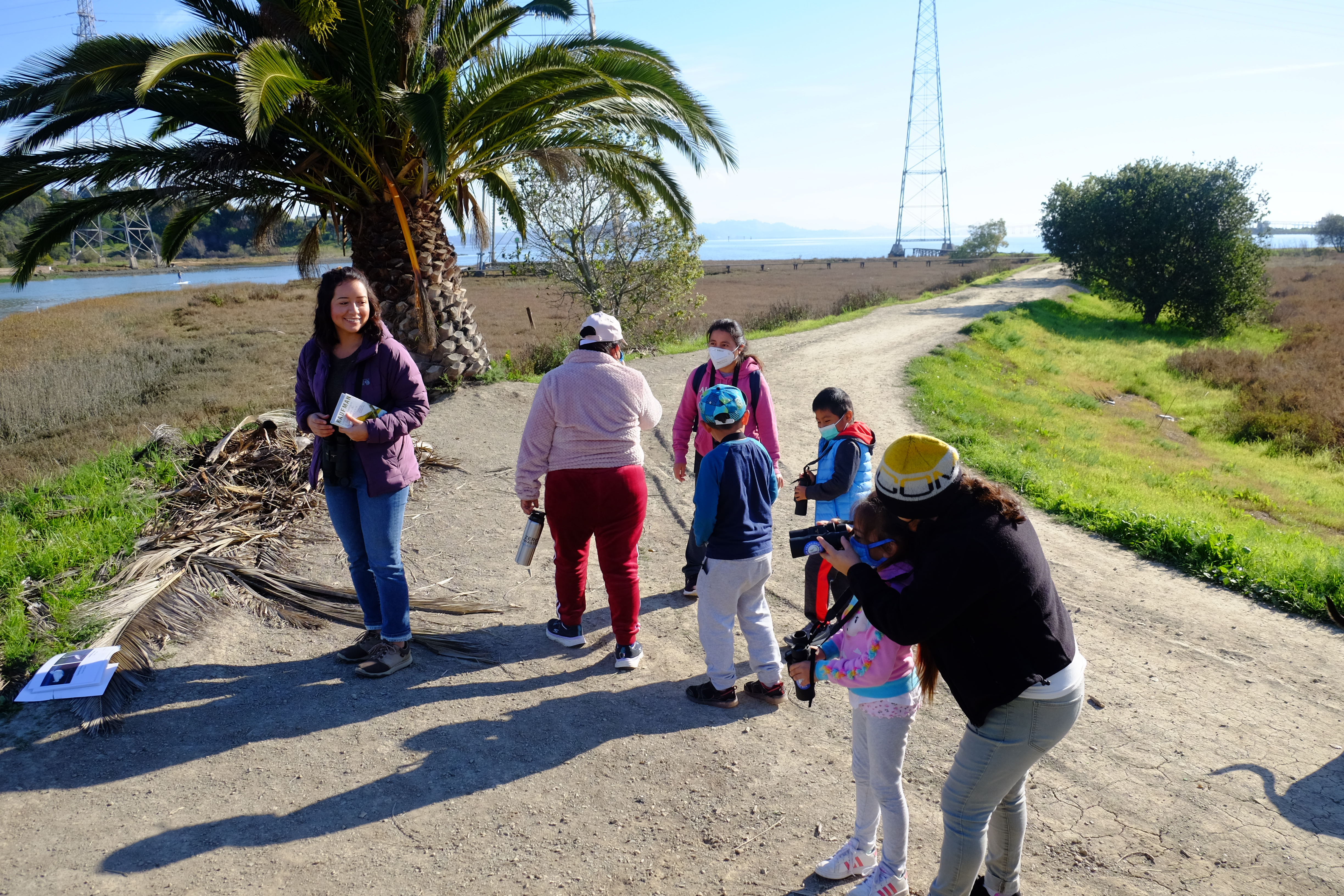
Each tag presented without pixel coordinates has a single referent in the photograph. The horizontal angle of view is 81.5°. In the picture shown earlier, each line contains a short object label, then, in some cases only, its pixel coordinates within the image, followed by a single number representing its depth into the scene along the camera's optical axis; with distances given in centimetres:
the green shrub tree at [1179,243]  2975
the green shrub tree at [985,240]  9275
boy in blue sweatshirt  360
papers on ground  385
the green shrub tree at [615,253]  1683
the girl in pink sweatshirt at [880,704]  261
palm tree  696
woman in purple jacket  393
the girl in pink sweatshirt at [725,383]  491
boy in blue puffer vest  418
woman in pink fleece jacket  391
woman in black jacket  218
